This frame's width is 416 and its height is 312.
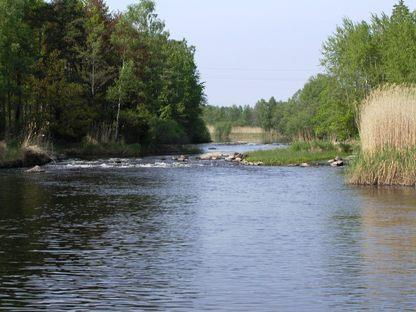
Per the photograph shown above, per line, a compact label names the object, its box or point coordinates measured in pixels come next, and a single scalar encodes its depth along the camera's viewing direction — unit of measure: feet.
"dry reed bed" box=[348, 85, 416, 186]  123.34
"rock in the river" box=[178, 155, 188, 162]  215.92
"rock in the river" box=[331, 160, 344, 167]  187.17
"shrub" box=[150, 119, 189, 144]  296.49
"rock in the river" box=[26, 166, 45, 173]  166.18
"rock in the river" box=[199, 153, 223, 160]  223.30
